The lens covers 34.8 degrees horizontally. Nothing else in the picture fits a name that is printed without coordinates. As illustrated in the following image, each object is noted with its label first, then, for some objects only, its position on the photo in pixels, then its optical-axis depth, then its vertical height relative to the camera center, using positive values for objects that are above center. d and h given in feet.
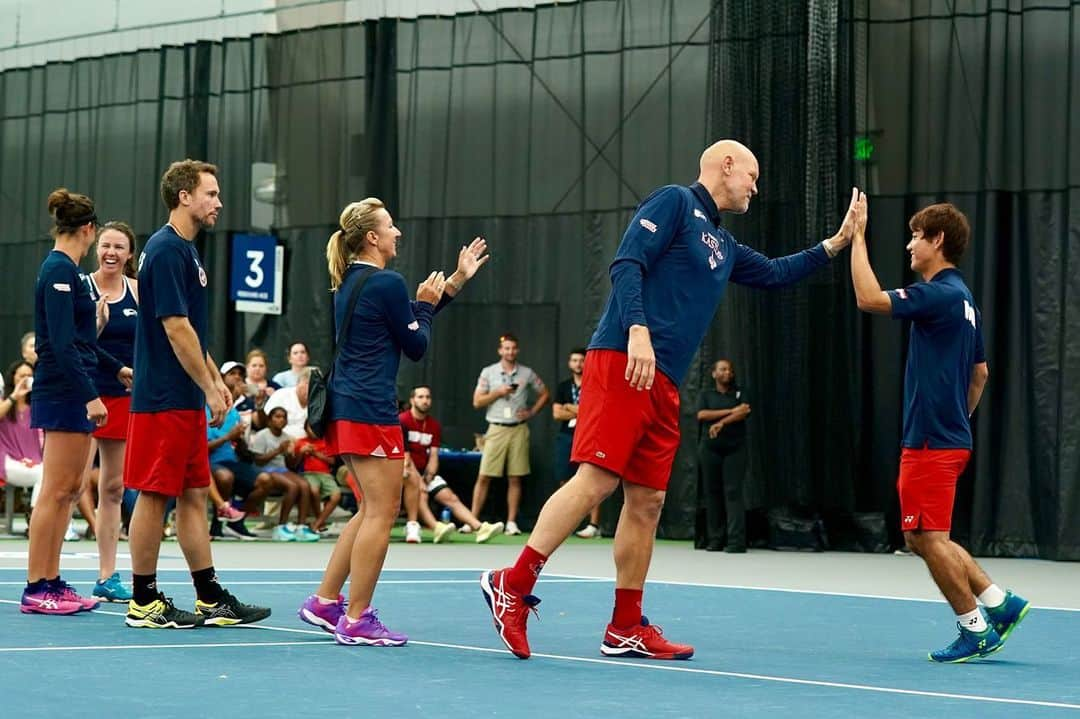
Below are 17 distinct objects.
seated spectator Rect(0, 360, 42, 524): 46.55 -1.15
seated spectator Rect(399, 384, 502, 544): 48.16 -1.92
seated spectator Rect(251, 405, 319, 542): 48.08 -1.73
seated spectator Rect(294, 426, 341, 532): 48.67 -2.01
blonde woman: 21.42 +0.13
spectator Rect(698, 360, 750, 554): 45.19 -1.15
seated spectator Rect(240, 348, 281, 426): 49.42 +0.52
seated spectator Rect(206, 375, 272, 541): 47.01 -2.07
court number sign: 55.52 +4.17
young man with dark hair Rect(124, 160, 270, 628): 22.53 -0.12
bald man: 20.33 +0.20
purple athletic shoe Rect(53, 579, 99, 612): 24.86 -2.88
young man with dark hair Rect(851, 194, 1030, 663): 21.88 -0.18
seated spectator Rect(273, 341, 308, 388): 52.65 +1.18
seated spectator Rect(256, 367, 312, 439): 49.60 -0.07
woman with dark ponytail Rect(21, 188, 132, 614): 24.22 +0.01
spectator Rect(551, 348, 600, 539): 50.14 -0.26
